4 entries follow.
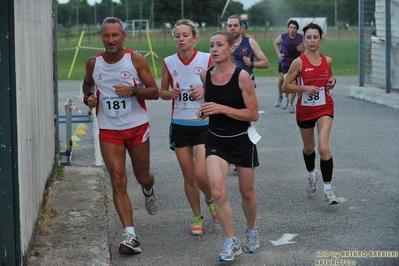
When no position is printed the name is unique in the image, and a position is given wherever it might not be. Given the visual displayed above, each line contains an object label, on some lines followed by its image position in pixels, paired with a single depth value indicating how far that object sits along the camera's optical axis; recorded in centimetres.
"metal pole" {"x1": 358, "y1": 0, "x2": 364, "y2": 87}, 2183
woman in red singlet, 875
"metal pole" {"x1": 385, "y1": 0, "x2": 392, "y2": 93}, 1969
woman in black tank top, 660
